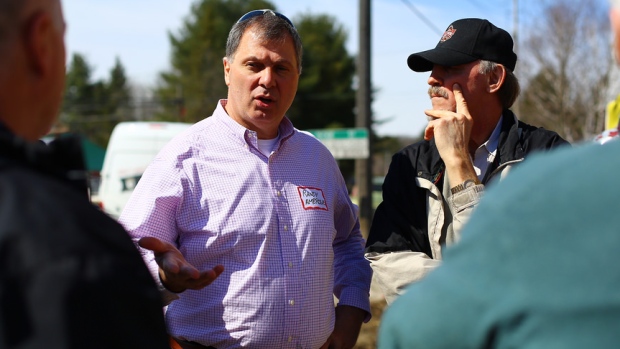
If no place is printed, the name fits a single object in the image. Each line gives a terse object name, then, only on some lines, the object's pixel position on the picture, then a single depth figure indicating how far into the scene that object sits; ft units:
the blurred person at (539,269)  3.45
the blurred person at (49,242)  3.58
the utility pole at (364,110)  46.83
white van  38.78
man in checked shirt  9.29
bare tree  94.02
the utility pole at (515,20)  109.91
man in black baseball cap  9.34
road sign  43.16
